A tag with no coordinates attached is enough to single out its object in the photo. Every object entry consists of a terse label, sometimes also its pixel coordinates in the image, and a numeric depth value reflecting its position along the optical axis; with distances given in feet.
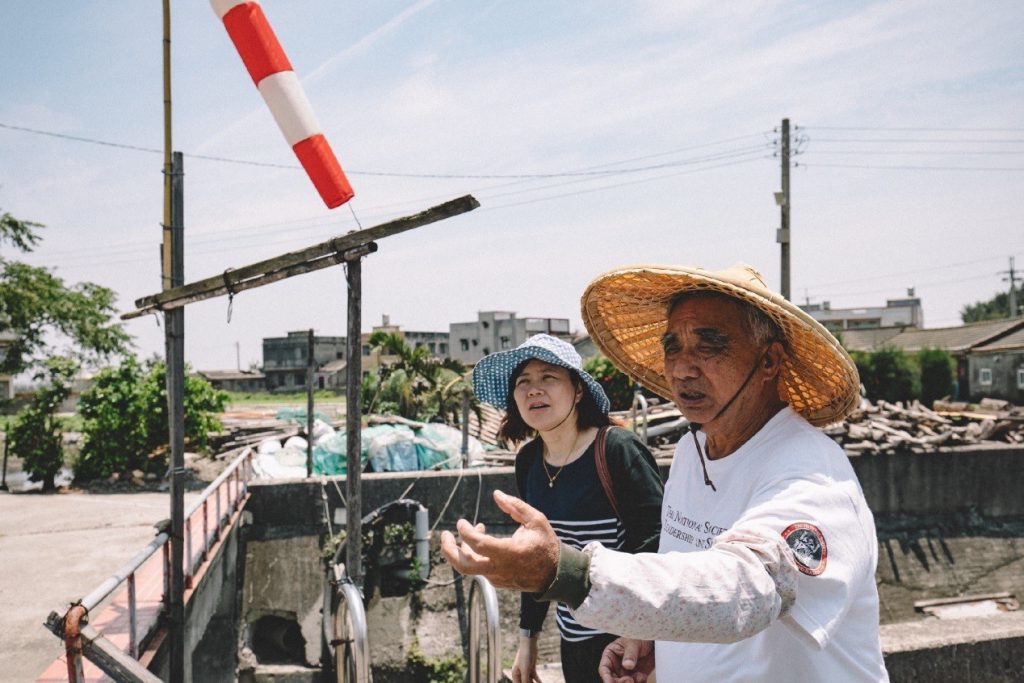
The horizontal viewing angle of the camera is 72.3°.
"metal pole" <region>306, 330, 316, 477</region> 33.68
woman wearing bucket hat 8.78
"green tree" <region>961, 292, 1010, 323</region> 255.50
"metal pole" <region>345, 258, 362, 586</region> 16.42
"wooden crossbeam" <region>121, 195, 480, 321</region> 13.94
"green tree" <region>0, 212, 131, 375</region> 75.87
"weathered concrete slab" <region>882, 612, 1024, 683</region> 9.91
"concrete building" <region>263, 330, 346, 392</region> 237.35
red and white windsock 12.36
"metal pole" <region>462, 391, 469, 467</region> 35.06
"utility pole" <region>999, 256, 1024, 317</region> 203.20
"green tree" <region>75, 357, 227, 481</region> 48.29
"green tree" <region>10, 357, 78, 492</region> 47.93
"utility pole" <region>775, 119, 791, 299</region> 57.16
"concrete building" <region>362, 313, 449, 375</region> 244.83
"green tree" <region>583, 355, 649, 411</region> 54.54
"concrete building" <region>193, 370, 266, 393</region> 242.99
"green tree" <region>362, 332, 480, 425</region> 54.80
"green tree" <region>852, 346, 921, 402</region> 98.97
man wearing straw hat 3.48
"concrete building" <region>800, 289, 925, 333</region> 234.38
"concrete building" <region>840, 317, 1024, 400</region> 118.21
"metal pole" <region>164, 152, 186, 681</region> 16.06
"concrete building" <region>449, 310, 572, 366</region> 176.27
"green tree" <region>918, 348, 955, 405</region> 104.88
